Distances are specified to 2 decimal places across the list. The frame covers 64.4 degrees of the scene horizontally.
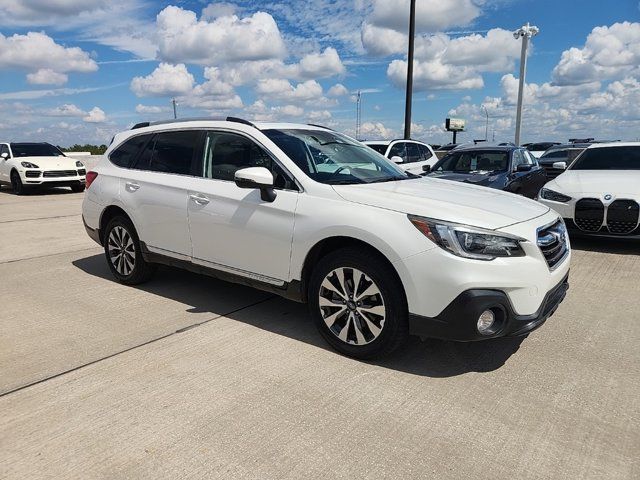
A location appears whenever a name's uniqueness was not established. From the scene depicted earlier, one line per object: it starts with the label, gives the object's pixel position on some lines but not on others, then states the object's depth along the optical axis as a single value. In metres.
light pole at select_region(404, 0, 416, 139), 15.23
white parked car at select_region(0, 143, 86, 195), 15.64
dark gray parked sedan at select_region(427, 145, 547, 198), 8.79
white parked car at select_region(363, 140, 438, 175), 12.34
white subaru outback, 3.18
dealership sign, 41.38
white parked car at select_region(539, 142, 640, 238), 6.68
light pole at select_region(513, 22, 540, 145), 27.39
